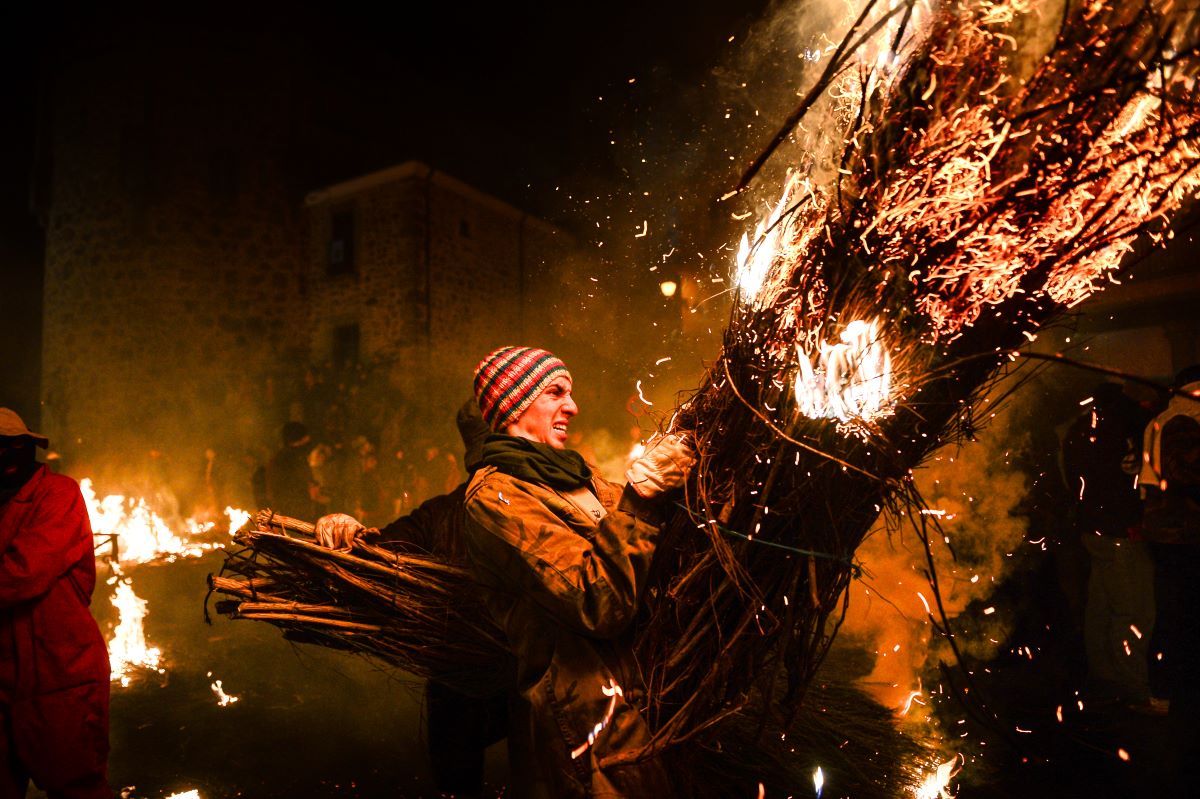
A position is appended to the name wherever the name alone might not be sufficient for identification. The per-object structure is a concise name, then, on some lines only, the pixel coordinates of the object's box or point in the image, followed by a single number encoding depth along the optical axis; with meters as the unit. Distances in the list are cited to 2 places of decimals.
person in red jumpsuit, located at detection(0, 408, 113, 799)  3.00
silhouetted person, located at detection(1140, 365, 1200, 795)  4.20
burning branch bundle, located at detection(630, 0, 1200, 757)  1.70
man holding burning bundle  1.96
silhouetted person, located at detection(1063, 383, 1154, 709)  5.00
